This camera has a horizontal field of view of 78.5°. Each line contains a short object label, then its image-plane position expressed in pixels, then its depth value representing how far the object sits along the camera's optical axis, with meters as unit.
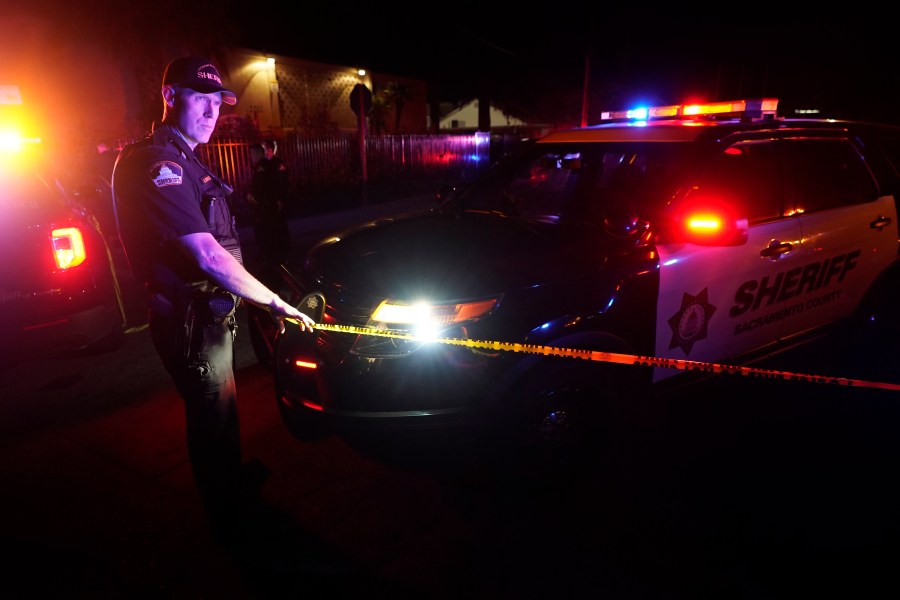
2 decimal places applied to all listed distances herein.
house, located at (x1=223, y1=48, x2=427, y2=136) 20.58
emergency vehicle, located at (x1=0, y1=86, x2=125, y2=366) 3.50
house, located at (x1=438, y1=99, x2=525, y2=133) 59.09
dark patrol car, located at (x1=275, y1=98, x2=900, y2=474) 2.36
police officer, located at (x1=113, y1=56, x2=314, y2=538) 2.13
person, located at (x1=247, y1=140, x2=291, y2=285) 7.24
